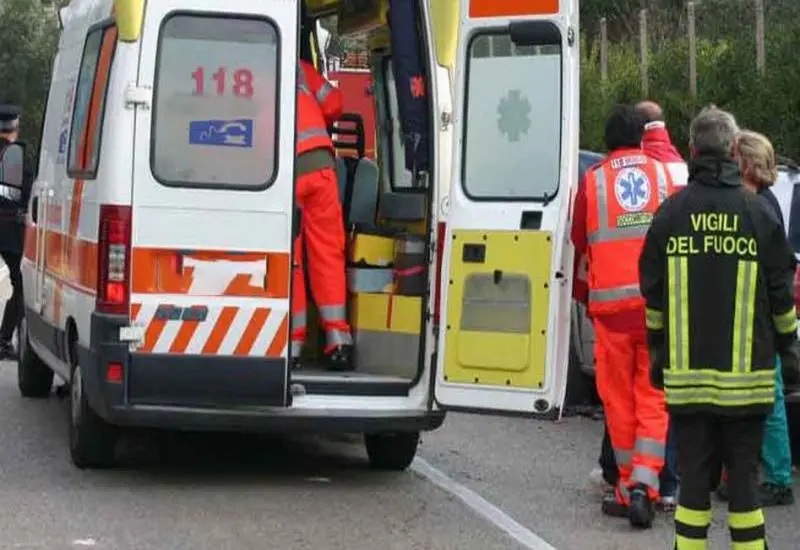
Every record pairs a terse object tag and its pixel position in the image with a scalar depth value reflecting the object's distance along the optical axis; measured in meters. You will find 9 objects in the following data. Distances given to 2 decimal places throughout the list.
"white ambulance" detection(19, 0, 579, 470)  8.05
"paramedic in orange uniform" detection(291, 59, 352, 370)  8.97
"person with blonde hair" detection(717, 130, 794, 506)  8.65
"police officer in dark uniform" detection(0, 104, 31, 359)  13.62
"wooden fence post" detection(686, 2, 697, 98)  18.27
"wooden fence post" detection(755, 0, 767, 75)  16.19
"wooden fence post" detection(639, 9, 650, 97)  20.19
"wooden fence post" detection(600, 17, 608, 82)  23.05
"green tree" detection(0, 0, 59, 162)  44.16
